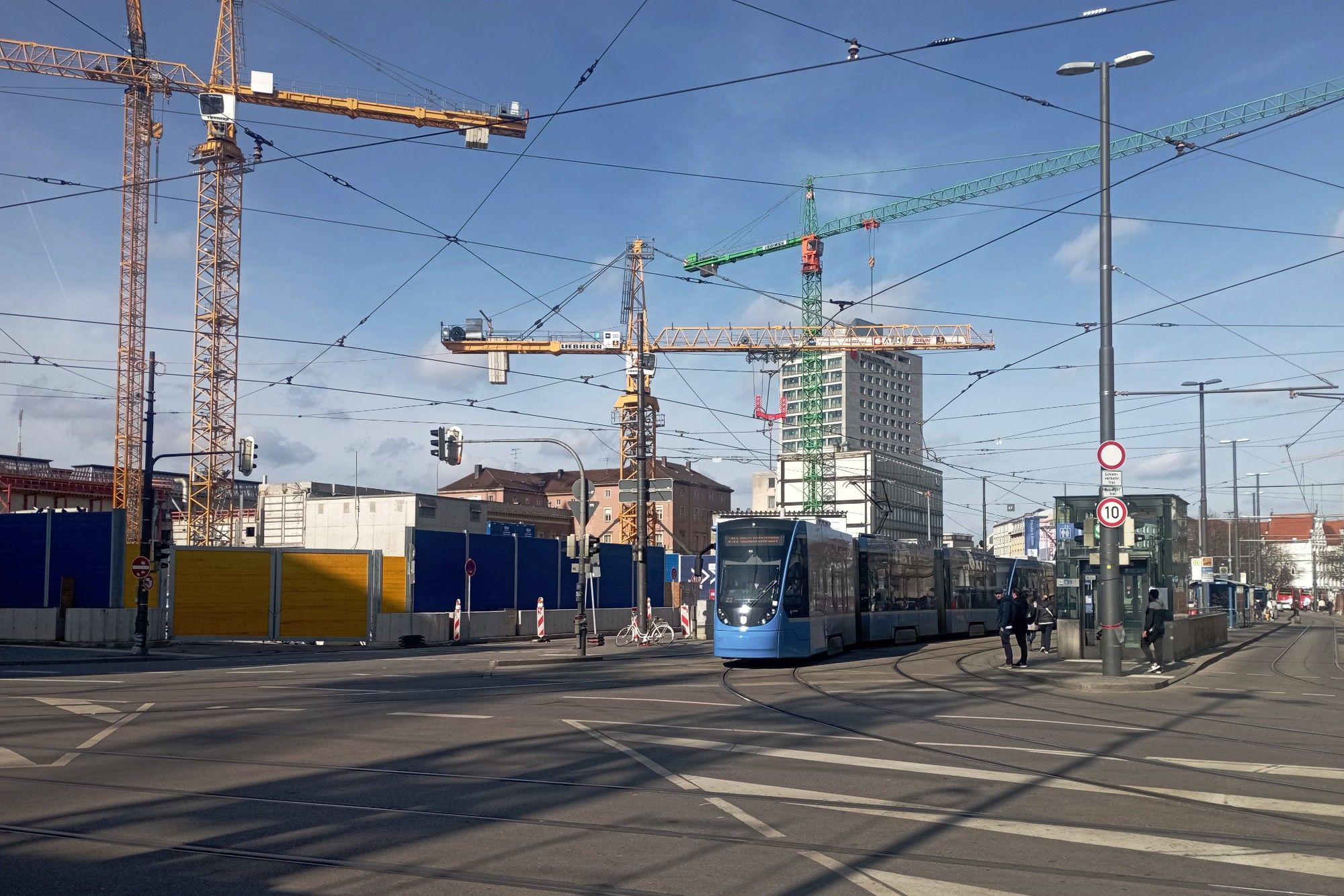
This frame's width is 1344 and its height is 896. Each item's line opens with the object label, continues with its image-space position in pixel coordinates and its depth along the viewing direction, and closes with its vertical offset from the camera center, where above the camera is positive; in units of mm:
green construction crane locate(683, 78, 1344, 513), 63812 +21665
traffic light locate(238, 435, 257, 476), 35219 +2349
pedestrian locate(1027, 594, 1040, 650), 28297 -2244
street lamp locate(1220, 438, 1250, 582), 67125 -1214
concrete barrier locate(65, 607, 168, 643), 36125 -3057
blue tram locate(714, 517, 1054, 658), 23938 -1374
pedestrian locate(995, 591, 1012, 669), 23844 -1900
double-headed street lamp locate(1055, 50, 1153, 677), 20172 +2438
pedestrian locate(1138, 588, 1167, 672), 23172 -1900
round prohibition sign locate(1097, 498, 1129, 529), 20078 +377
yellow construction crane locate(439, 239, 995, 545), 54219 +11200
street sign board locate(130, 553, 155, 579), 31203 -1053
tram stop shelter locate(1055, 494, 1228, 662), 25609 -864
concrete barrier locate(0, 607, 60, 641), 36594 -3062
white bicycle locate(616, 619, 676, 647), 37594 -3453
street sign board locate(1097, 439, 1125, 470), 20625 +1432
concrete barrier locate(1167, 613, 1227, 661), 25594 -2594
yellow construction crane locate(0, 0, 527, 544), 53688 +16694
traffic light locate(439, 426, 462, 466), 31031 +2306
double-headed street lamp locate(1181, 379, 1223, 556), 47153 +1631
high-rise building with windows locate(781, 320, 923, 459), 180625 +22161
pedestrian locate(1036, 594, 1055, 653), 29281 -2255
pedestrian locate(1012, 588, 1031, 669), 23938 -1884
